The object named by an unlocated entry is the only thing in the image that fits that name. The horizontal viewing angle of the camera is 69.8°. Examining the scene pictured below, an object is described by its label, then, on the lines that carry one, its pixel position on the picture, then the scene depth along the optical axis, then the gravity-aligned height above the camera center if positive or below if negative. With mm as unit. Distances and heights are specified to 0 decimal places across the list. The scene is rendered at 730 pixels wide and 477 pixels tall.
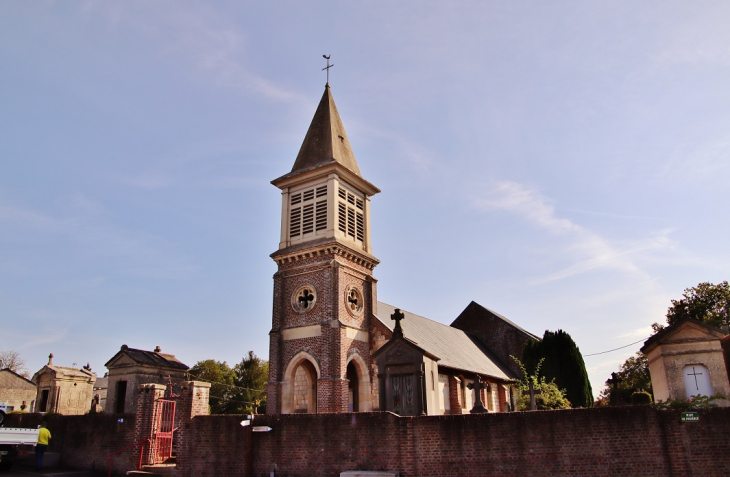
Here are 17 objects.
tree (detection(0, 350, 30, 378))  73662 +7042
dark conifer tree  30219 +2033
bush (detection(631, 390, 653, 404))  30688 +144
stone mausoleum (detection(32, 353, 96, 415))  30812 +1438
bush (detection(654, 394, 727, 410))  12000 -111
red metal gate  17531 -628
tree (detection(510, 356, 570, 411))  24609 +184
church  21094 +4076
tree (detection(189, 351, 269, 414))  50081 +2664
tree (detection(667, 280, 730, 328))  38969 +6897
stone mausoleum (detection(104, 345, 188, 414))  26125 +1857
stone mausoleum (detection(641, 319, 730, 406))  19281 +1363
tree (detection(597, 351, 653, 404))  47094 +2228
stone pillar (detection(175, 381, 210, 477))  15961 -85
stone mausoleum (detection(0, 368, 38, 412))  50406 +2422
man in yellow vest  18391 -1003
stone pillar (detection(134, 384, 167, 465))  17328 -111
